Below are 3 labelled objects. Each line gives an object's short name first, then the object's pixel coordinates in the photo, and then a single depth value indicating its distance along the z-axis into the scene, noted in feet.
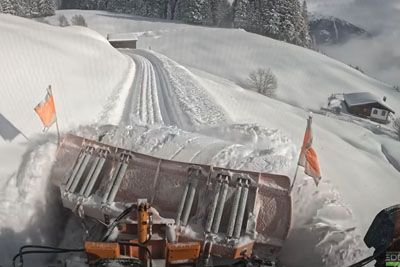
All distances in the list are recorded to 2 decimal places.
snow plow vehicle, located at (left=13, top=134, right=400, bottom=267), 22.18
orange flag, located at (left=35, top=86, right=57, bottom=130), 34.30
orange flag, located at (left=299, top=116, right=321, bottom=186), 29.53
